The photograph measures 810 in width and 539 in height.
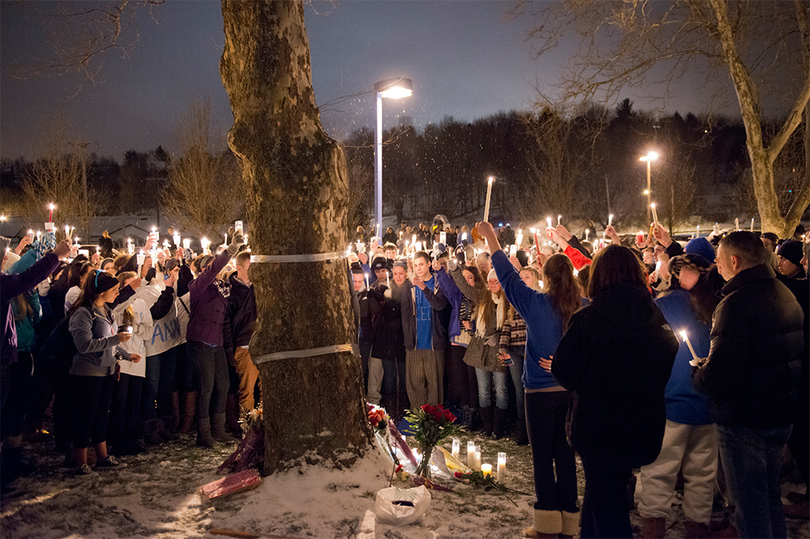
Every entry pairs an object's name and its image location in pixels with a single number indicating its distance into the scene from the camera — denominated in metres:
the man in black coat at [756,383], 3.51
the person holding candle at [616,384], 3.29
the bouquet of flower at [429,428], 4.99
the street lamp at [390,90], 10.49
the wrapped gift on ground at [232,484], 4.77
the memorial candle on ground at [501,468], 5.42
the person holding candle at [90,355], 5.57
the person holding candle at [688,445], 4.34
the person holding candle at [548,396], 4.33
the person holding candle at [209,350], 6.69
